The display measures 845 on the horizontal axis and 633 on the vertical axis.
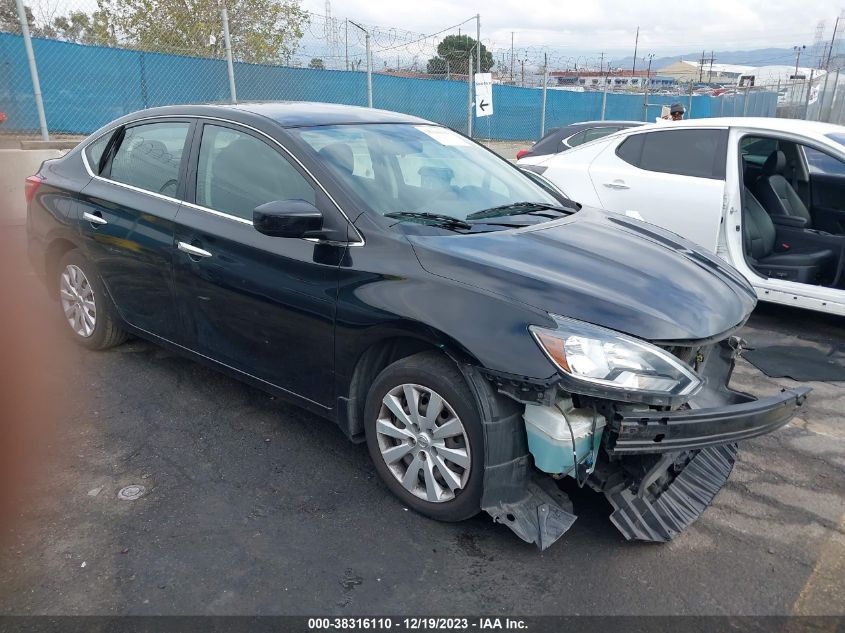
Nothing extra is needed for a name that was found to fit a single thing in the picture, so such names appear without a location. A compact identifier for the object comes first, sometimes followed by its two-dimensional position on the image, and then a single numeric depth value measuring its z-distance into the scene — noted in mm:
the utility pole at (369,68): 13031
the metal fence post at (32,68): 8609
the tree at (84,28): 10117
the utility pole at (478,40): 15520
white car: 5332
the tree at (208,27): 12469
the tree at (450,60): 17078
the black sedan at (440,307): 2562
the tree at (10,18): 9117
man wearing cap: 10359
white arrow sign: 13969
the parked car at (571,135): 9172
